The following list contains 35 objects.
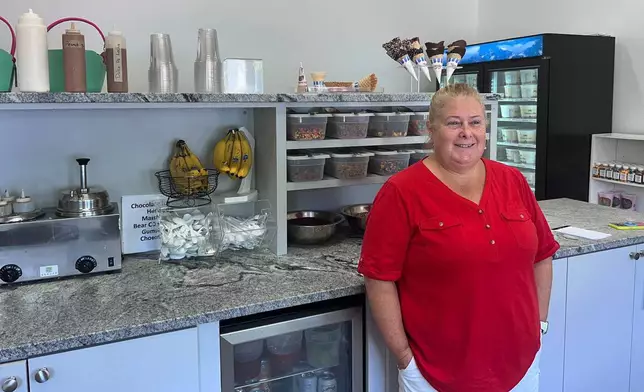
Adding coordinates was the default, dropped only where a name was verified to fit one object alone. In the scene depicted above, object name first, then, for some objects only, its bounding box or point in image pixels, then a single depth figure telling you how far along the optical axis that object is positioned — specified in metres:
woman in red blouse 1.62
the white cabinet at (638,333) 2.47
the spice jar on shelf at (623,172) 3.90
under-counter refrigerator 1.79
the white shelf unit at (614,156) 4.05
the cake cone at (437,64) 2.46
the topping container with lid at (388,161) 2.49
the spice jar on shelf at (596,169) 4.12
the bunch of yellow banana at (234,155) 2.35
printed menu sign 2.25
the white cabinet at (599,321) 2.32
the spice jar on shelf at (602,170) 4.06
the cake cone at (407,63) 2.50
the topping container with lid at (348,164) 2.39
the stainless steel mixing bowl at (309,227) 2.38
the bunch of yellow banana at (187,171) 2.28
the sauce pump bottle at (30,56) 1.82
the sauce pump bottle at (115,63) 1.97
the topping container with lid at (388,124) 2.45
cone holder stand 2.58
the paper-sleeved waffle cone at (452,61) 2.49
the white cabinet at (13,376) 1.46
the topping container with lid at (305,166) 2.28
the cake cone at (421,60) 2.49
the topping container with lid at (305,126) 2.26
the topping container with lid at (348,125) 2.37
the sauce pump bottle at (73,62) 1.88
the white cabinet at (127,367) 1.52
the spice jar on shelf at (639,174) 3.81
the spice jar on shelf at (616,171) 3.96
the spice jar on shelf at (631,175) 3.86
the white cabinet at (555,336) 2.25
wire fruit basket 2.28
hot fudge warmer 1.90
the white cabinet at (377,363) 1.96
